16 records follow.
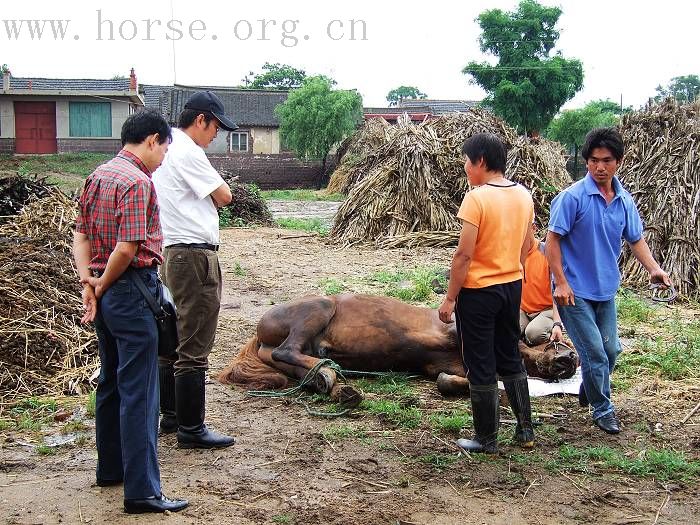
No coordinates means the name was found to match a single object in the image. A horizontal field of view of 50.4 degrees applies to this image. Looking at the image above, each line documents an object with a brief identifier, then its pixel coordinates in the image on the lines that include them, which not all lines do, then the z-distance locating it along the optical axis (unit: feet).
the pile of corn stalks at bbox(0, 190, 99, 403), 17.83
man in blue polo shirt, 14.98
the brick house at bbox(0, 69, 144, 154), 116.88
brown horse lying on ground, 18.52
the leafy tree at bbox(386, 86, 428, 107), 346.42
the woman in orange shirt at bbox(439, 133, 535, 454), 13.50
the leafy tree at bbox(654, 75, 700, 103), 262.47
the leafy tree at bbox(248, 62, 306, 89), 232.94
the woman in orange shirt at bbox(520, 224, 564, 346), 19.52
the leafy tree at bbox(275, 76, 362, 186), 115.96
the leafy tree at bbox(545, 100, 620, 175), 134.92
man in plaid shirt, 11.04
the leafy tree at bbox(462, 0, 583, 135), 129.39
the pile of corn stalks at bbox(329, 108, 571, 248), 48.73
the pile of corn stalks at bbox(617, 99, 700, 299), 31.55
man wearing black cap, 13.96
